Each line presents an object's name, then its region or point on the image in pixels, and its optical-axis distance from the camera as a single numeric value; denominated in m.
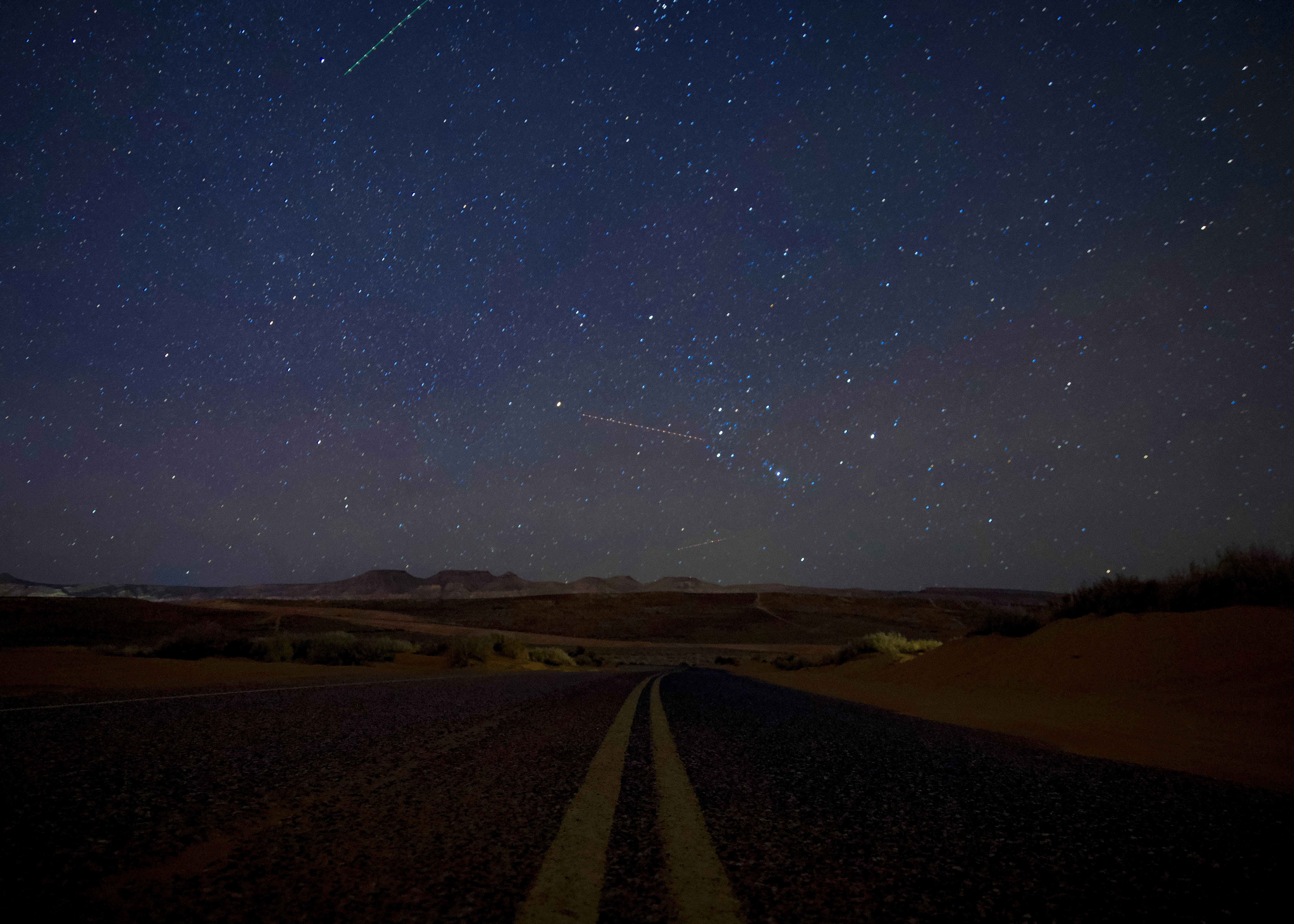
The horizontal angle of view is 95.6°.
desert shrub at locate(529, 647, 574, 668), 19.02
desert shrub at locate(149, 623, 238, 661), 13.01
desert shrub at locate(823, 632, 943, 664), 15.92
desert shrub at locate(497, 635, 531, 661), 17.86
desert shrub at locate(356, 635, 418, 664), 14.63
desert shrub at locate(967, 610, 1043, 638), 11.16
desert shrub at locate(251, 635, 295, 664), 13.16
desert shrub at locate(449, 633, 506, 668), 15.32
